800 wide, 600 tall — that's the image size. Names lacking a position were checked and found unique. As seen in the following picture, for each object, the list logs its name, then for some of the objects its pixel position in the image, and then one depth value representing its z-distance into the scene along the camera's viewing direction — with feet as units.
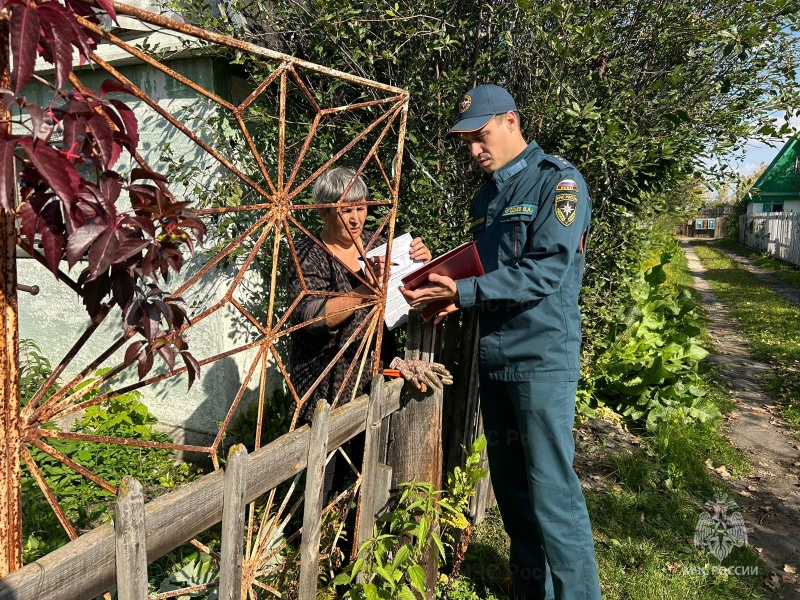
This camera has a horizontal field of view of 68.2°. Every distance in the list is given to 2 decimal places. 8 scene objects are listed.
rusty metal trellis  3.76
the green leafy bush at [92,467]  11.02
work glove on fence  8.18
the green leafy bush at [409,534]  6.83
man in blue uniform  7.62
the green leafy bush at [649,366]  16.17
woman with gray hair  8.67
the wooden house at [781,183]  97.55
